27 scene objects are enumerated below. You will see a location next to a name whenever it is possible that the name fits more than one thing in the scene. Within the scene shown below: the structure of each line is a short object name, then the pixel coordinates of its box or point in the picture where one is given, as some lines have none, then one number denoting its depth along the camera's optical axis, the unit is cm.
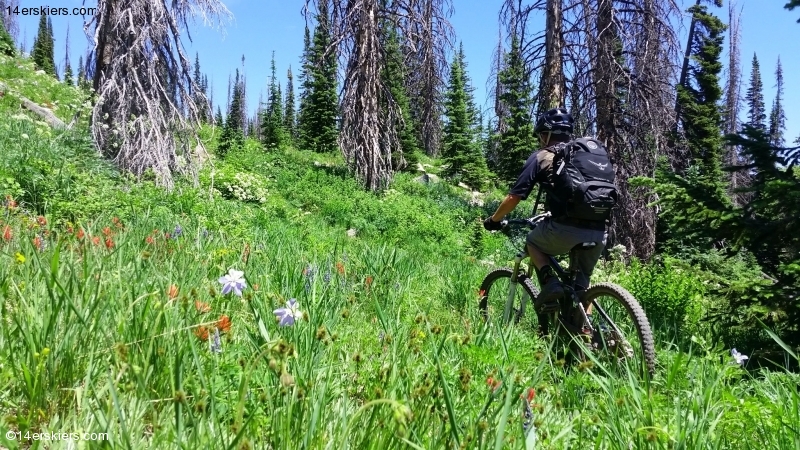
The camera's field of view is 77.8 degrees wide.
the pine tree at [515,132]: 2547
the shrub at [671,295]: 507
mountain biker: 373
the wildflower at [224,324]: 176
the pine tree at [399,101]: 1395
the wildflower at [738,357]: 222
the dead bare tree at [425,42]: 1261
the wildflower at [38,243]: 271
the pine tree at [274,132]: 3145
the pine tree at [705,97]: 2212
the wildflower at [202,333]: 178
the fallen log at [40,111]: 1120
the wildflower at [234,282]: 170
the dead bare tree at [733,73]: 4119
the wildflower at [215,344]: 169
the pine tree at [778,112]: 5738
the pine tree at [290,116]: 5759
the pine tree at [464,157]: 2909
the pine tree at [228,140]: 1759
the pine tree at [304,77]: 3500
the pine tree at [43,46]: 4045
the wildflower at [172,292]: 198
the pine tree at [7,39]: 2164
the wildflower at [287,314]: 165
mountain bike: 328
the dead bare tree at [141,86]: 770
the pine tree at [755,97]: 5719
